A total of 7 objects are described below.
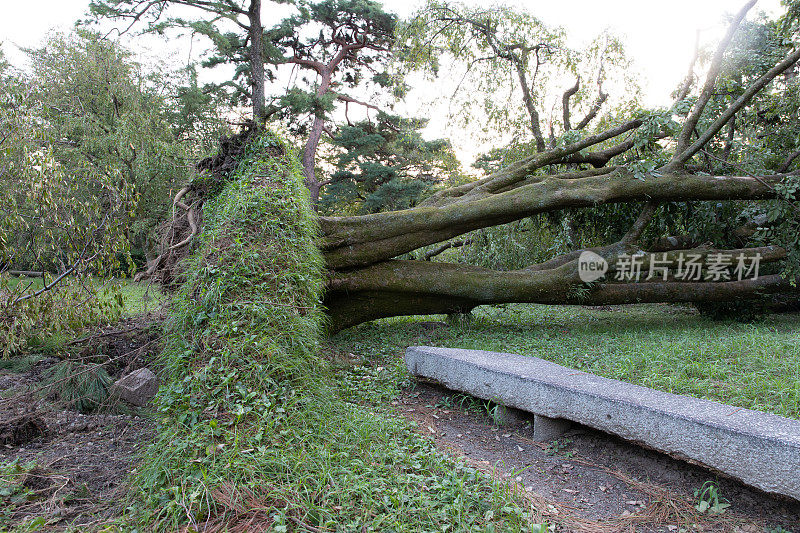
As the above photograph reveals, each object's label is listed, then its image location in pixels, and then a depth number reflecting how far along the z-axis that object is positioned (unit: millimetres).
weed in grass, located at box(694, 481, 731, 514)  2334
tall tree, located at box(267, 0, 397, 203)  14531
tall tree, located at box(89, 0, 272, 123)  10492
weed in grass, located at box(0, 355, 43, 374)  4344
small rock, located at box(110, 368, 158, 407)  3645
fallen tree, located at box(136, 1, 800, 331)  5664
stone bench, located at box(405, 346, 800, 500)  2168
